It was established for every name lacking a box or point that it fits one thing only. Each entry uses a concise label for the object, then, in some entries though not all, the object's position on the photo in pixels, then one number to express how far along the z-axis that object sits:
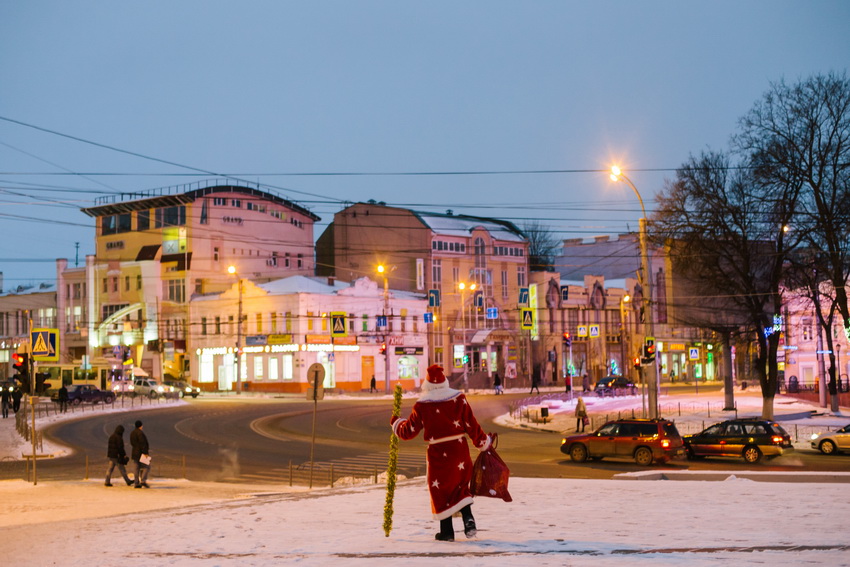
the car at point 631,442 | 26.38
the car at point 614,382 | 70.75
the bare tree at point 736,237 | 38.12
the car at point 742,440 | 27.22
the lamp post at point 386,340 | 67.69
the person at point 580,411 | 38.00
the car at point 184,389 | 69.25
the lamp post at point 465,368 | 73.42
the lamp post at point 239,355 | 71.41
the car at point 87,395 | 59.62
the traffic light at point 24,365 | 23.95
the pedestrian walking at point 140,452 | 21.11
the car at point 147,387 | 66.87
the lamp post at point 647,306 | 32.25
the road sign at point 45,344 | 25.91
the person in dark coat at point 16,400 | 50.25
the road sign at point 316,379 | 23.02
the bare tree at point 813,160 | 37.75
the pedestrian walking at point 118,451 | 21.31
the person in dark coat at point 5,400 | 48.84
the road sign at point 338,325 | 66.25
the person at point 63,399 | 50.97
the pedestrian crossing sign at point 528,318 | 72.43
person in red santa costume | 9.76
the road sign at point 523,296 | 81.06
